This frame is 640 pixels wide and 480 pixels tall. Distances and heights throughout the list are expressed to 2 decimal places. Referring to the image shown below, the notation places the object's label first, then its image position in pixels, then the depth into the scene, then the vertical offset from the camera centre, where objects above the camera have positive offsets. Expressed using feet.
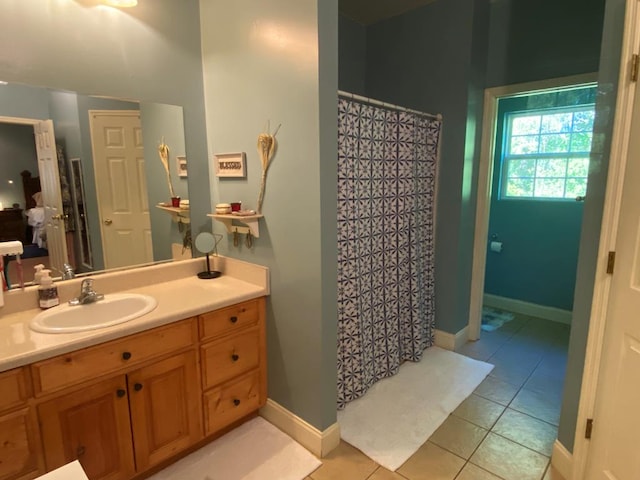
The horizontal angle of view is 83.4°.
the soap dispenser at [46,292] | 5.56 -1.68
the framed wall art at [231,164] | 6.68 +0.34
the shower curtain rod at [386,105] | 6.54 +1.60
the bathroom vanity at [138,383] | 4.29 -2.81
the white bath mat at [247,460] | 5.80 -4.65
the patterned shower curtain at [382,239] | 7.00 -1.26
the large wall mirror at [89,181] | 5.48 +0.03
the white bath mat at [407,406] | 6.47 -4.64
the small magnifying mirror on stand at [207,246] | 7.02 -1.23
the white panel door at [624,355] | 4.38 -2.20
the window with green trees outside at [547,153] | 11.17 +0.93
